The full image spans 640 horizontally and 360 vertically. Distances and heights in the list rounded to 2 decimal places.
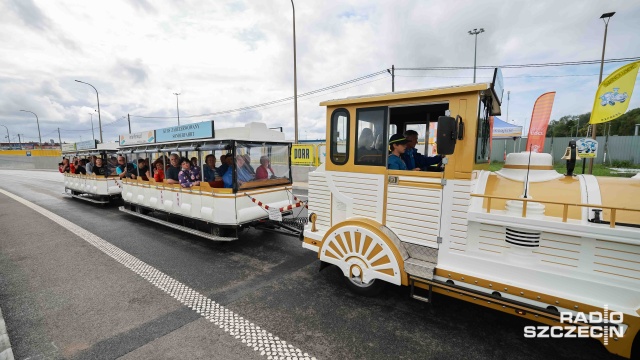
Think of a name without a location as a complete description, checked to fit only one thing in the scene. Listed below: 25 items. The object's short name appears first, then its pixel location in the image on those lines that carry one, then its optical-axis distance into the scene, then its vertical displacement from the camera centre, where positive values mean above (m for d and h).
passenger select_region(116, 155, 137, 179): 8.94 -0.50
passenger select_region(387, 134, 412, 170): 3.60 +0.04
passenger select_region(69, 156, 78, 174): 12.84 -0.49
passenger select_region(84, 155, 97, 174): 11.51 -0.44
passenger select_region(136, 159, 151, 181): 8.37 -0.43
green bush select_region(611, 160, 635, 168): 20.45 -0.60
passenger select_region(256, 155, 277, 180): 6.61 -0.36
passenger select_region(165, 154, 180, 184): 7.21 -0.37
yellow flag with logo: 6.79 +1.53
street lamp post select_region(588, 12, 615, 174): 14.26 +7.07
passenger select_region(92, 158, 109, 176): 10.98 -0.57
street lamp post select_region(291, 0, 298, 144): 15.88 +3.90
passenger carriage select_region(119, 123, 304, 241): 5.82 -0.86
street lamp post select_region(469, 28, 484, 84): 25.36 +11.19
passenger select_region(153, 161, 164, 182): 7.62 -0.52
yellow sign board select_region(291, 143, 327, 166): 16.53 +0.07
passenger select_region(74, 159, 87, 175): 12.29 -0.57
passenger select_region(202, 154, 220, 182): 6.37 -0.32
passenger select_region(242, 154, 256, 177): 6.22 -0.21
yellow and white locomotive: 2.55 -0.72
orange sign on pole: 7.67 +1.20
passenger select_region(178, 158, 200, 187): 6.65 -0.48
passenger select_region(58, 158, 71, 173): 13.43 -0.60
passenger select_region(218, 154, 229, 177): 6.30 -0.23
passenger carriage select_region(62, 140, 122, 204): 11.00 -0.99
